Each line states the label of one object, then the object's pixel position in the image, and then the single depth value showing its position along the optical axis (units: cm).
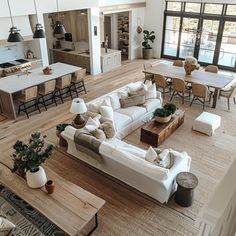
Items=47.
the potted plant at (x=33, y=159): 383
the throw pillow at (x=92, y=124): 532
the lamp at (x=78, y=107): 555
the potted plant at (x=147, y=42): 1265
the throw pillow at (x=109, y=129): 545
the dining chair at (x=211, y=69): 881
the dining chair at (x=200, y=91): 752
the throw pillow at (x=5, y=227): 349
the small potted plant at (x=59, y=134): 584
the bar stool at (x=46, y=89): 762
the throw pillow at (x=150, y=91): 717
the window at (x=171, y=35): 1212
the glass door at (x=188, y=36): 1156
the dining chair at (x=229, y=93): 765
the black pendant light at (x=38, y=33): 675
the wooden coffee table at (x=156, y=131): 603
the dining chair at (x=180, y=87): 790
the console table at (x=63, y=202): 357
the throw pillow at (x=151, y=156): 454
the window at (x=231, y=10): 1035
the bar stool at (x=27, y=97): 714
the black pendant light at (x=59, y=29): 721
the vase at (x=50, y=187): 393
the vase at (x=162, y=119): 616
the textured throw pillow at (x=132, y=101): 681
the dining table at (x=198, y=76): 776
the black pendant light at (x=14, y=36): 618
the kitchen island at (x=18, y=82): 711
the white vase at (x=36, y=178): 399
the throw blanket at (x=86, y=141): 482
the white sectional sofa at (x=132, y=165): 428
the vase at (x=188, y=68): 825
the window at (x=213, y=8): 1066
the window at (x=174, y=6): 1172
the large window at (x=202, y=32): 1072
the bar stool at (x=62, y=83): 808
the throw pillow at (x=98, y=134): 518
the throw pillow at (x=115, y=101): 667
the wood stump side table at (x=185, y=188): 429
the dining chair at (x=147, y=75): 923
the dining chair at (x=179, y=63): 957
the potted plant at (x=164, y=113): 616
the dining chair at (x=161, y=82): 842
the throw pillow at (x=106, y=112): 595
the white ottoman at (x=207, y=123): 645
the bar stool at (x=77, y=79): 849
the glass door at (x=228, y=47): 1066
